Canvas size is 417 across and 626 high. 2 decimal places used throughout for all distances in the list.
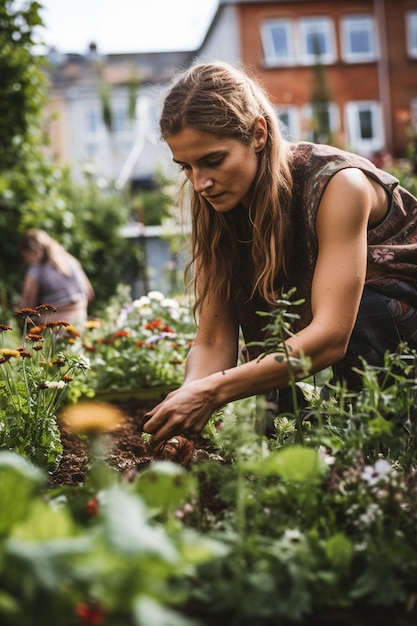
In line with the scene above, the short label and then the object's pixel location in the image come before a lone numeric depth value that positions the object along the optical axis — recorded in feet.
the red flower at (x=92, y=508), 3.75
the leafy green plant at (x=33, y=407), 7.01
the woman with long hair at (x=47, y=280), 21.40
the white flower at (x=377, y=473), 4.07
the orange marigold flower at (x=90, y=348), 11.23
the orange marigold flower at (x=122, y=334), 11.84
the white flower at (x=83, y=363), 7.63
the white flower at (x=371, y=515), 3.93
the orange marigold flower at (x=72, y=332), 9.59
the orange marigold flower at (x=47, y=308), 7.69
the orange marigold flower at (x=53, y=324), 7.60
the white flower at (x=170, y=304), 13.30
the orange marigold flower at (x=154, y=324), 11.98
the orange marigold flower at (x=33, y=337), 7.79
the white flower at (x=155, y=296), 13.64
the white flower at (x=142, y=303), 13.58
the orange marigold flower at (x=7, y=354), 7.02
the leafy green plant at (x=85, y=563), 2.42
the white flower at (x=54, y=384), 7.13
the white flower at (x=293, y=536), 3.73
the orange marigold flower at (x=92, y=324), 11.51
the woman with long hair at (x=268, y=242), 5.78
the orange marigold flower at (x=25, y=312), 7.55
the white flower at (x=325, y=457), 4.28
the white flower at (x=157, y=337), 11.22
